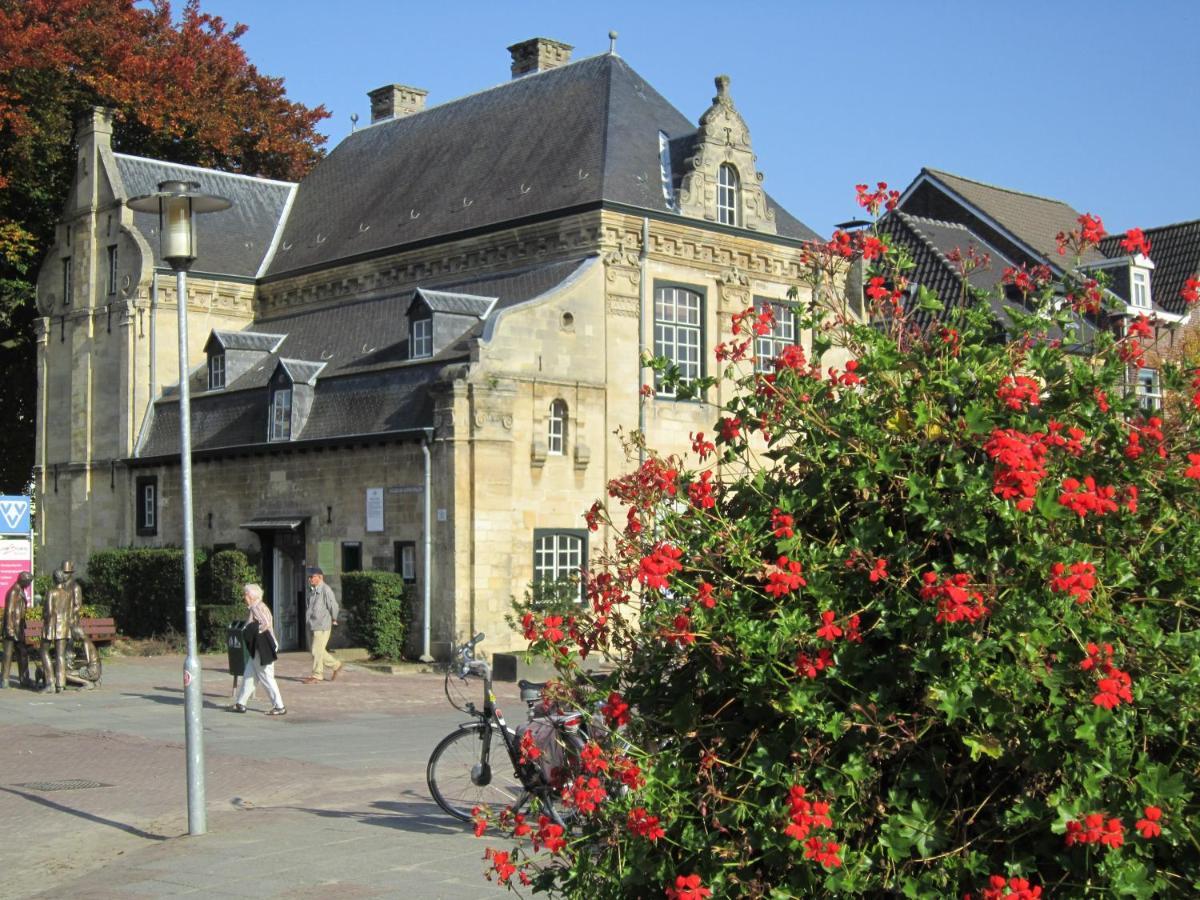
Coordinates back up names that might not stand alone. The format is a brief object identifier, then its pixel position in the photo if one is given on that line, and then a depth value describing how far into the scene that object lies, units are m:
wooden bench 22.89
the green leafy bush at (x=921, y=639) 4.69
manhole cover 14.20
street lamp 11.90
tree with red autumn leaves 40.22
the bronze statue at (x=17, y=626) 22.95
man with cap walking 24.45
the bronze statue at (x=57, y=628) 22.31
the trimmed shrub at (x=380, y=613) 28.02
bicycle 11.56
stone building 28.59
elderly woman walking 20.38
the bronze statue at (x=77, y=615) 22.72
